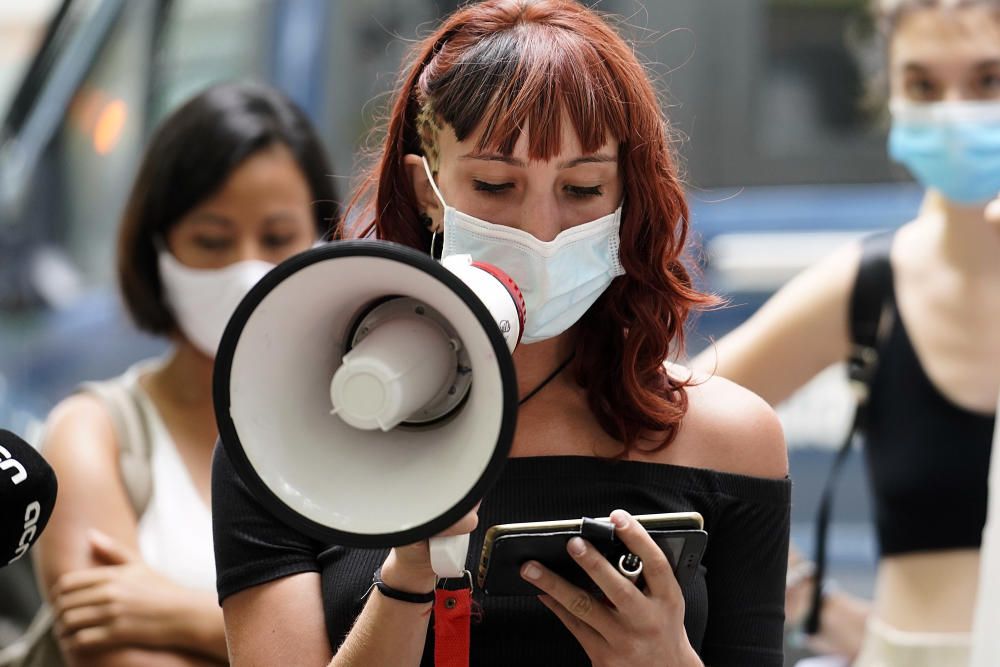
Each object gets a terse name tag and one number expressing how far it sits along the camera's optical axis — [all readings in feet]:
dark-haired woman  18.02
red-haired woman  13.39
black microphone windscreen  11.78
